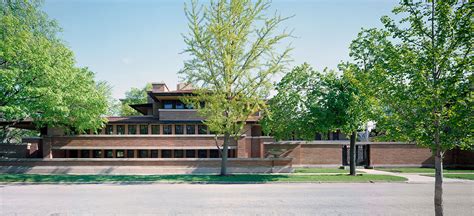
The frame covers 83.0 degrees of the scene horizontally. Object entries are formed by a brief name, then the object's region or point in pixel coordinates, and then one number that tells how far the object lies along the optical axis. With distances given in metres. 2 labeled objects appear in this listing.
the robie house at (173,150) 23.89
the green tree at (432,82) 7.06
